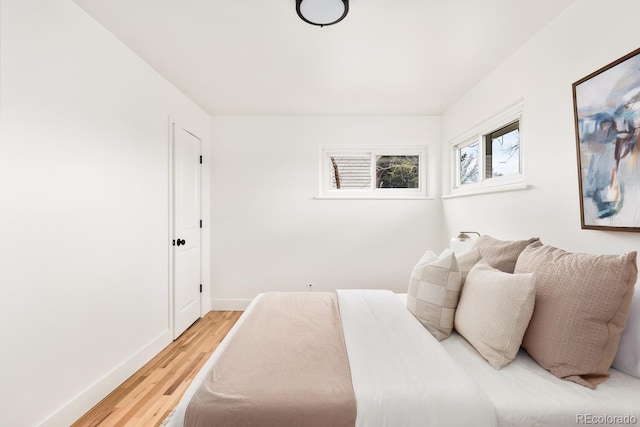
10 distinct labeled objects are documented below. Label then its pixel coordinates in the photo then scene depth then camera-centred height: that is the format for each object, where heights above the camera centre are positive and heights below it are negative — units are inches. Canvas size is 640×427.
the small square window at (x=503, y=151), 93.6 +22.0
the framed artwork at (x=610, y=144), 53.0 +13.8
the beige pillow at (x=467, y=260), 73.0 -11.1
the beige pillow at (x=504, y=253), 67.6 -8.8
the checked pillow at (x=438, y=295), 64.4 -17.8
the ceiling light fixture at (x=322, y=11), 65.1 +47.0
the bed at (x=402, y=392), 39.8 -25.5
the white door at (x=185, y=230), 114.0 -4.9
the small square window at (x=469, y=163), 118.8 +22.4
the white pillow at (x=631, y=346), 47.0 -21.2
